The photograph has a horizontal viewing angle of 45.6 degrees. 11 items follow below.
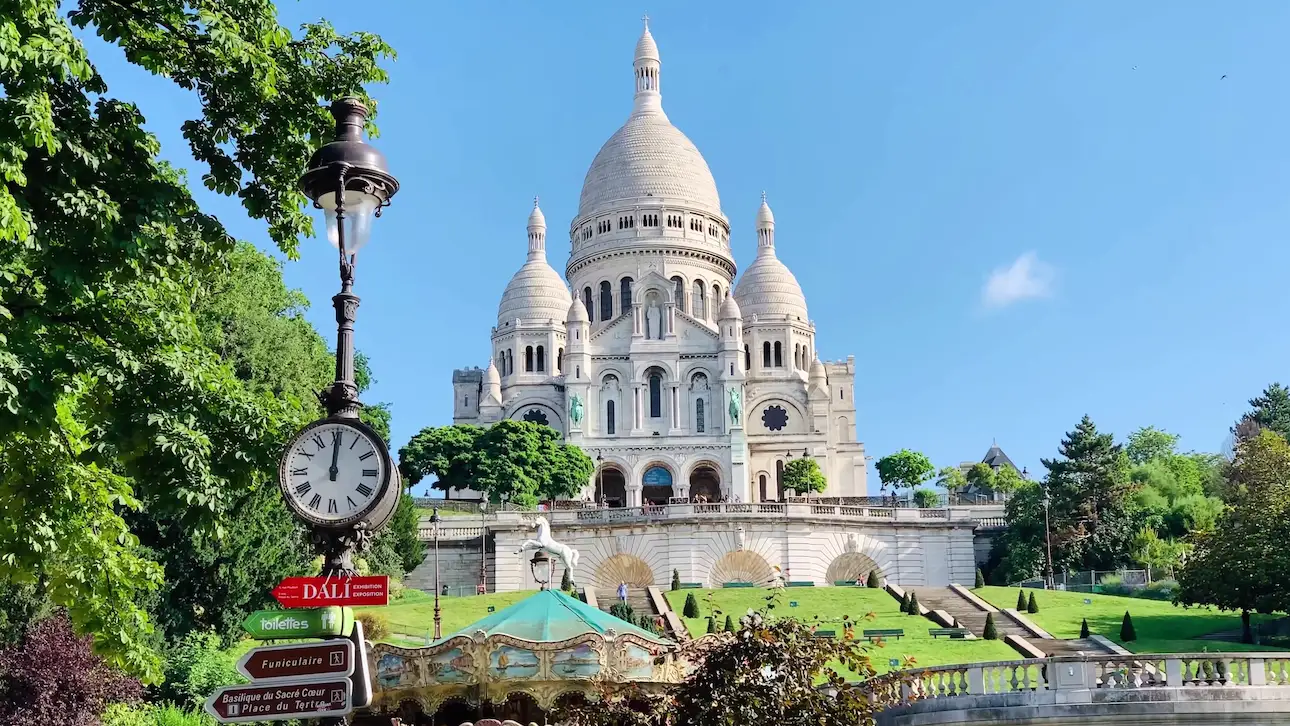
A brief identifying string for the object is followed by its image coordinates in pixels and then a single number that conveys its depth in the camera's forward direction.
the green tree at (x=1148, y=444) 105.44
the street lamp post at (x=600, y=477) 89.50
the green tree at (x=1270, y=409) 87.69
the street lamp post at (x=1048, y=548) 59.67
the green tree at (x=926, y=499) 84.06
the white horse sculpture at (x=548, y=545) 38.71
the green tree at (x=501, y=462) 77.81
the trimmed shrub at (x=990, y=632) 43.56
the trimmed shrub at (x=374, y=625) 39.93
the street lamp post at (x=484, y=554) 63.53
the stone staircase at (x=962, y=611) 46.34
